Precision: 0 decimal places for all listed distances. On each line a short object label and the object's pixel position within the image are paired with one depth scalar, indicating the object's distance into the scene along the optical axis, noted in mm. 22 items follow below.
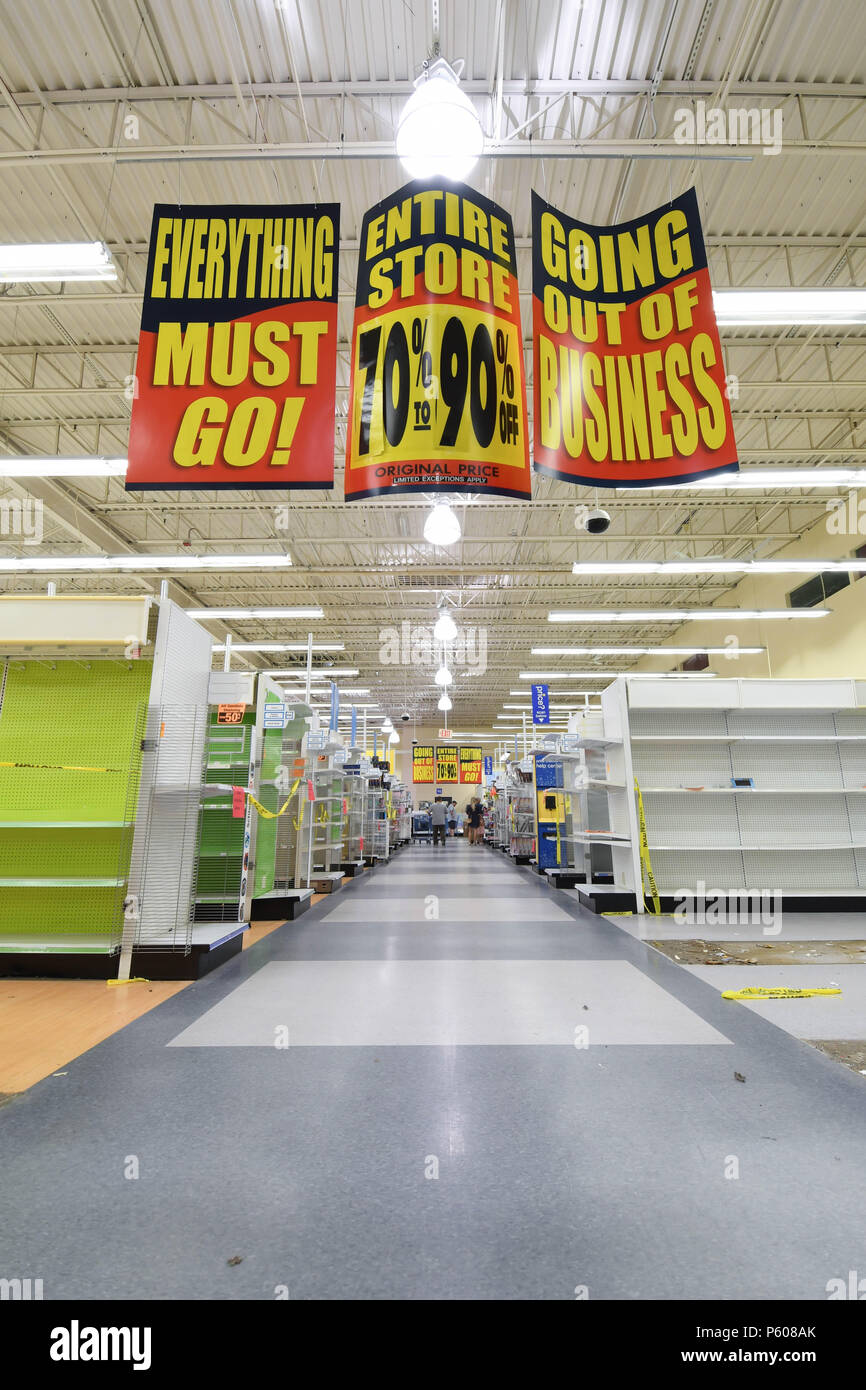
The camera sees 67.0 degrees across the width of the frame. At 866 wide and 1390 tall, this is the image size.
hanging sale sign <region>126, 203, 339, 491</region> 3230
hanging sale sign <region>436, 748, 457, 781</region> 29045
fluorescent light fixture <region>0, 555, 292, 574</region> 10023
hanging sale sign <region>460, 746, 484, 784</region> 29739
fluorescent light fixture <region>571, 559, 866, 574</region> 10680
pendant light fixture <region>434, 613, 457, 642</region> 8641
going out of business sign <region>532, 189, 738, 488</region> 3385
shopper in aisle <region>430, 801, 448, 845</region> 25641
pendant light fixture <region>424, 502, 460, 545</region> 5484
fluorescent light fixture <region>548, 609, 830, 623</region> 12906
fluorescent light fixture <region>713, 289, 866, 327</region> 5172
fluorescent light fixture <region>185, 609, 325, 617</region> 12172
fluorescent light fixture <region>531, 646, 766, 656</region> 15359
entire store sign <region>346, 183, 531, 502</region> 3023
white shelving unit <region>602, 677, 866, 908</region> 7719
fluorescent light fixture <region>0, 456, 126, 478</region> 7242
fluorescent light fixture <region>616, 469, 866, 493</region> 7912
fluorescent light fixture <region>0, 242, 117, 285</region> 4703
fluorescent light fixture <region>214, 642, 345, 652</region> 13789
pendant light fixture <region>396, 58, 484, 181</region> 2984
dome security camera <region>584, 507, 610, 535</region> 9305
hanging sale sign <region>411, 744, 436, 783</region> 29672
